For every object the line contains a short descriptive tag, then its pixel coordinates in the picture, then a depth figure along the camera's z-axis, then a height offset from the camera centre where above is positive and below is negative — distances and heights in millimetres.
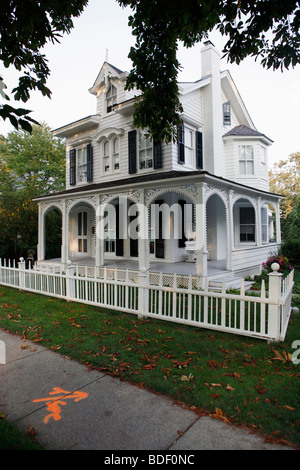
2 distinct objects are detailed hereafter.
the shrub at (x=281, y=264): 11604 -971
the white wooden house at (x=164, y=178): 11439 +3079
